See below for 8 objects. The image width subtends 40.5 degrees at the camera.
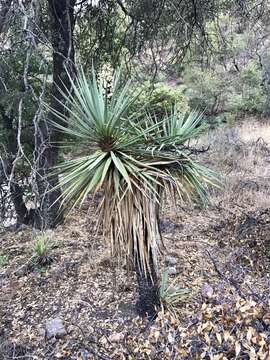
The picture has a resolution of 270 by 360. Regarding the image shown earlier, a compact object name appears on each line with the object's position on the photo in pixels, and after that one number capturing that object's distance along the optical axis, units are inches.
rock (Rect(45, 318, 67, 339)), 128.3
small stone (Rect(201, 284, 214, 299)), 82.6
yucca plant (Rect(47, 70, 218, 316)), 97.3
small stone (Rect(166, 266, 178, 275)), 159.6
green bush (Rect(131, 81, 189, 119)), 260.6
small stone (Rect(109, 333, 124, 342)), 110.8
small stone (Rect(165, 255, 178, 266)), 168.0
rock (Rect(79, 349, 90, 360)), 80.6
